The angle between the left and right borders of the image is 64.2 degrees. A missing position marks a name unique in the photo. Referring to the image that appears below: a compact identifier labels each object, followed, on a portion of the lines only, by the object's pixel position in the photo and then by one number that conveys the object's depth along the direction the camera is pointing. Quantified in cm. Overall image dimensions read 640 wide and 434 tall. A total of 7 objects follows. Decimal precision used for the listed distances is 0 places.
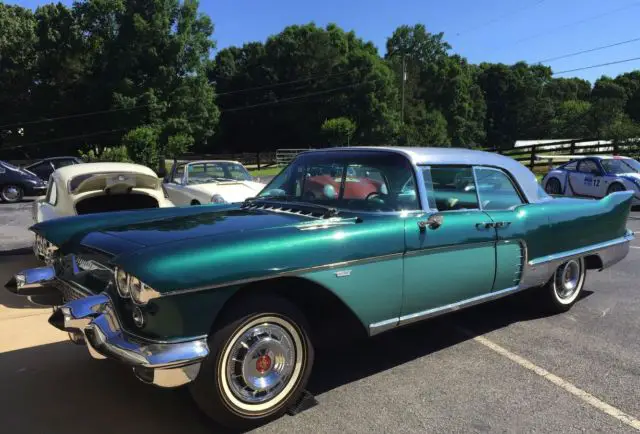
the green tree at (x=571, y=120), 6650
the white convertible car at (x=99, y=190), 649
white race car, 1360
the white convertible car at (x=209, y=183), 870
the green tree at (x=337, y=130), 4750
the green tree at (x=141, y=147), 3122
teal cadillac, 262
